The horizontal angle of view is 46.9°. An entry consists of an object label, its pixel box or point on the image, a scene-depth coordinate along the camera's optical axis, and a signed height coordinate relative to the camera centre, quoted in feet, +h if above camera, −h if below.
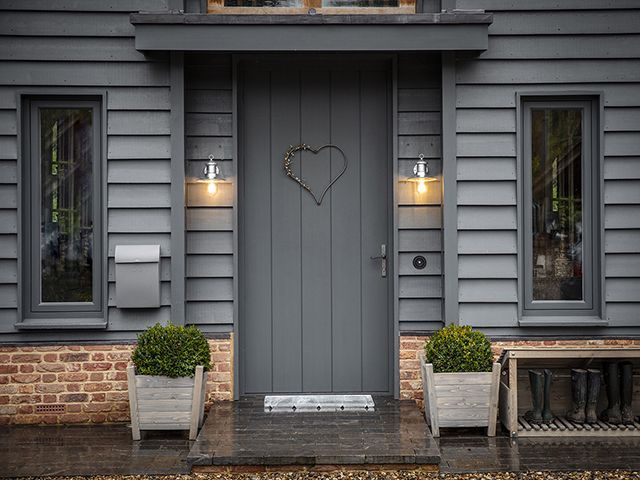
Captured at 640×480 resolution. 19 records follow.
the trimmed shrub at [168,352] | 16.17 -2.64
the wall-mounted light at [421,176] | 17.83 +1.41
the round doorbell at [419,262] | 18.30 -0.70
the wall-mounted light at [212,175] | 17.72 +1.40
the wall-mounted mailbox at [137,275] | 17.44 -1.00
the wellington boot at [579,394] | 16.80 -3.65
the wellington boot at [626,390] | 16.92 -3.58
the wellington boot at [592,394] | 16.83 -3.65
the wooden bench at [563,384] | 16.52 -3.46
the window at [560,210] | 18.12 +0.60
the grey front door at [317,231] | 18.75 +0.06
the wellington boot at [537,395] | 16.83 -3.67
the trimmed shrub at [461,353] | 16.43 -2.66
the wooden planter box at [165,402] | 16.24 -3.73
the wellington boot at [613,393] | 16.90 -3.65
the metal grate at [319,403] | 17.34 -4.06
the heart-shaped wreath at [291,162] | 18.74 +1.77
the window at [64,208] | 17.99 +0.60
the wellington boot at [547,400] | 16.80 -3.80
